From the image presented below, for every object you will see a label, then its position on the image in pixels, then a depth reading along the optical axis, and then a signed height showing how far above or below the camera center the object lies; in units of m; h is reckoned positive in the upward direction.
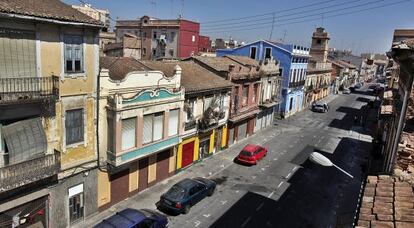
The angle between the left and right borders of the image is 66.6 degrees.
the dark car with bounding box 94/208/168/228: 14.90 -7.74
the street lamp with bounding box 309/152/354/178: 9.85 -2.77
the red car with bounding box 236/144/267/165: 27.70 -7.72
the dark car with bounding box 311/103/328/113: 56.03 -6.37
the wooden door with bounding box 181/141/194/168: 25.72 -7.49
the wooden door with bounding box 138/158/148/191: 21.43 -7.74
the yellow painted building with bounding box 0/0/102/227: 13.50 -2.32
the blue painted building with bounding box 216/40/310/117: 45.75 +1.70
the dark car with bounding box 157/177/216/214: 18.77 -8.10
